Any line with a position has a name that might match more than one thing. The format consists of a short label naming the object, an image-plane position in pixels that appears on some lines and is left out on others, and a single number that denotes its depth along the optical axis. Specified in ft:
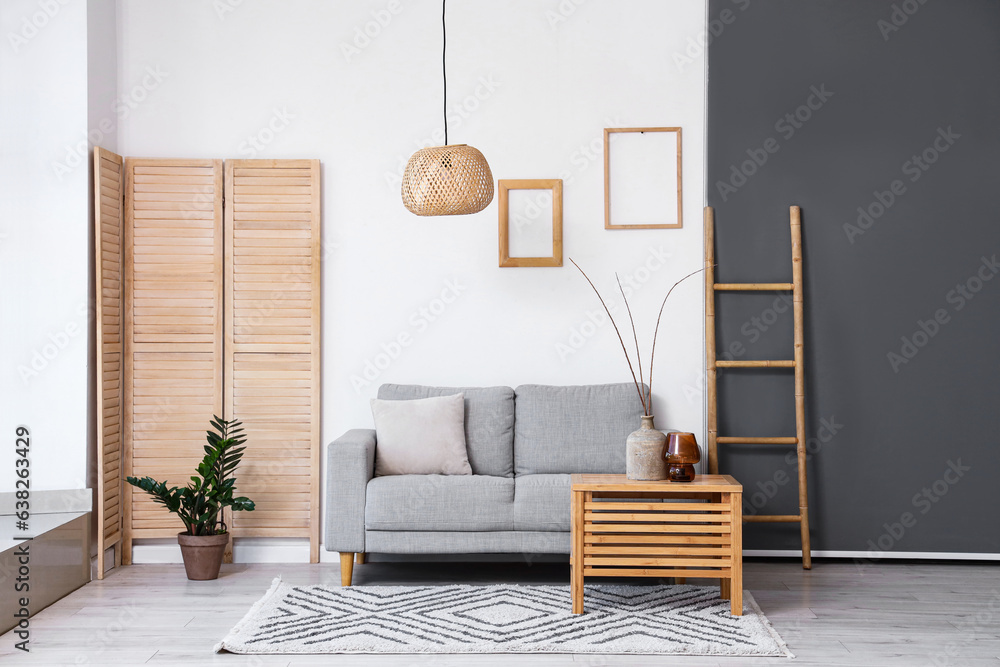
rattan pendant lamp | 11.12
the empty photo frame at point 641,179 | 13.39
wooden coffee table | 10.11
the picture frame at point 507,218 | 13.35
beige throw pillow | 11.97
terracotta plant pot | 11.88
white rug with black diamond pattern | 9.09
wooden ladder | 12.76
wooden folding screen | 12.94
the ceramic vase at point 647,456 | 10.44
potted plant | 11.89
